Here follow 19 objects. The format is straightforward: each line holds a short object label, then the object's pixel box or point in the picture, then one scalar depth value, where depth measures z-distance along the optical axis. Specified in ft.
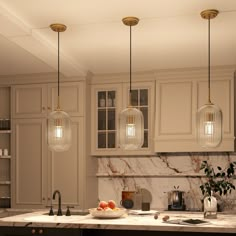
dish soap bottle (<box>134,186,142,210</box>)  17.36
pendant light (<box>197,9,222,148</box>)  10.82
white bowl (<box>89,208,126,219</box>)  11.41
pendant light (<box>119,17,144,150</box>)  11.35
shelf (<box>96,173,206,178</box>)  17.57
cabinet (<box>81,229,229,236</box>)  10.60
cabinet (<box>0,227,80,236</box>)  10.88
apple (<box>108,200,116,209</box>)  11.80
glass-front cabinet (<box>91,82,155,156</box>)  17.25
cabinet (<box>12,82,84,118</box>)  17.20
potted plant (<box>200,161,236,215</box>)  16.39
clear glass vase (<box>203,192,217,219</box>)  11.55
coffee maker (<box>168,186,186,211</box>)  17.01
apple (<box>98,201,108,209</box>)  11.67
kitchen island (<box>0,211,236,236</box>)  10.23
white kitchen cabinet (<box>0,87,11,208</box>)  17.94
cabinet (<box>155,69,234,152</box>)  16.17
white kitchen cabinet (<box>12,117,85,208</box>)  16.92
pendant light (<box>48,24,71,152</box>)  11.61
